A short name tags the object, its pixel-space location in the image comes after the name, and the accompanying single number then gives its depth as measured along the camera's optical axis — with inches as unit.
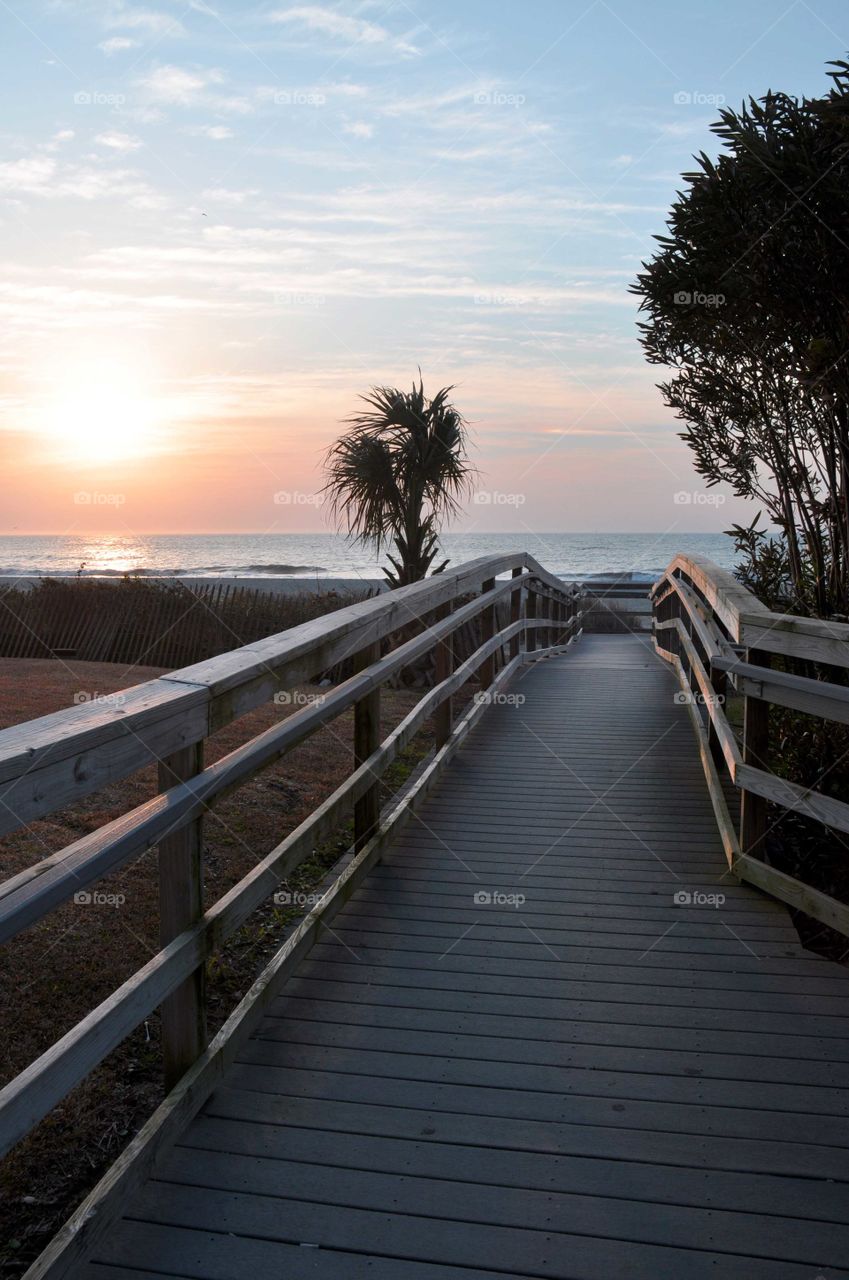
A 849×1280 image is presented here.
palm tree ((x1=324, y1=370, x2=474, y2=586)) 509.7
